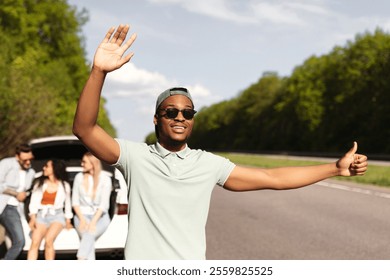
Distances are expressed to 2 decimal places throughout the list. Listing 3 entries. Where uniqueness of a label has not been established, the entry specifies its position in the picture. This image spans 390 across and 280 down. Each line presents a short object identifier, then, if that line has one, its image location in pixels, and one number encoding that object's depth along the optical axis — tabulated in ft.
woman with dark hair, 22.03
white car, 22.49
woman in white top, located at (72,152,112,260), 21.70
